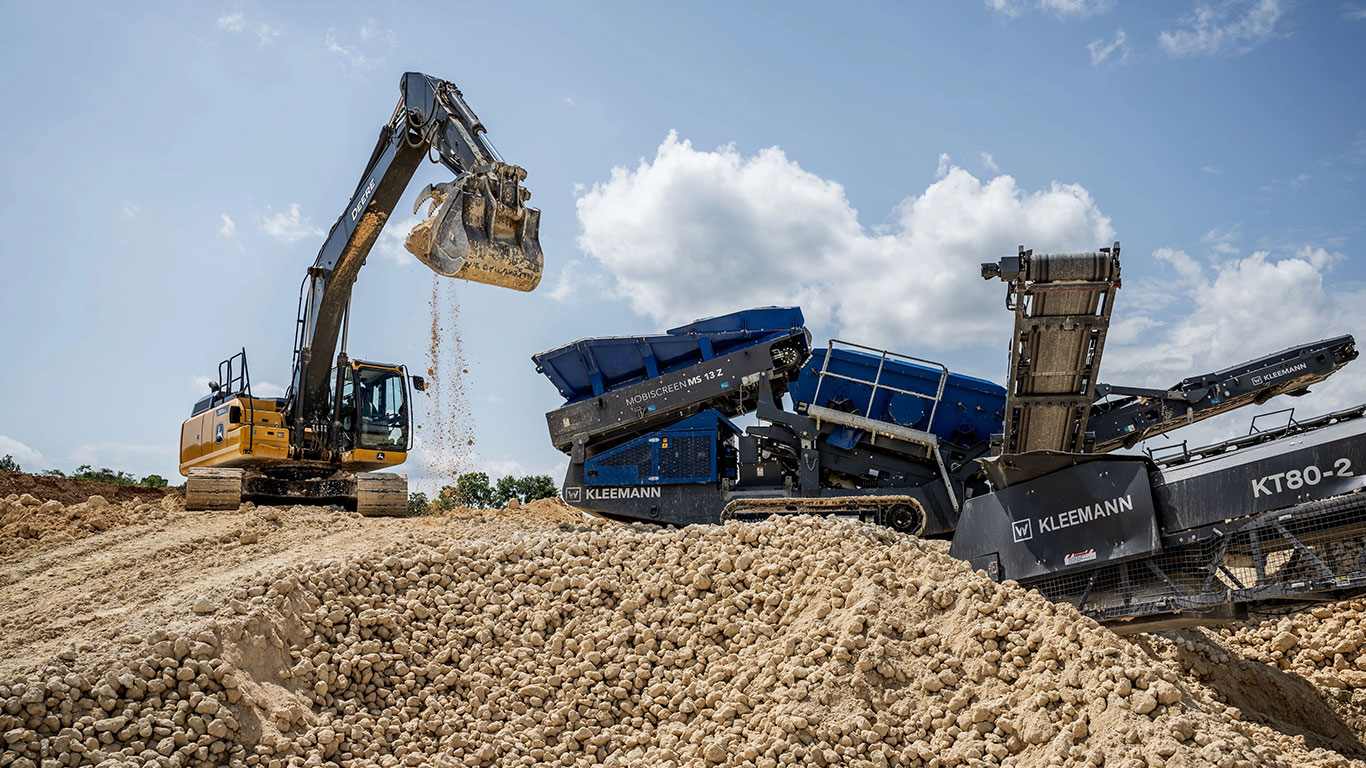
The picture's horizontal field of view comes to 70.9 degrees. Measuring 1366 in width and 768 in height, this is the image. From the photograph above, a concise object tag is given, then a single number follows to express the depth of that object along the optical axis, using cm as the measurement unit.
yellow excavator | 1145
